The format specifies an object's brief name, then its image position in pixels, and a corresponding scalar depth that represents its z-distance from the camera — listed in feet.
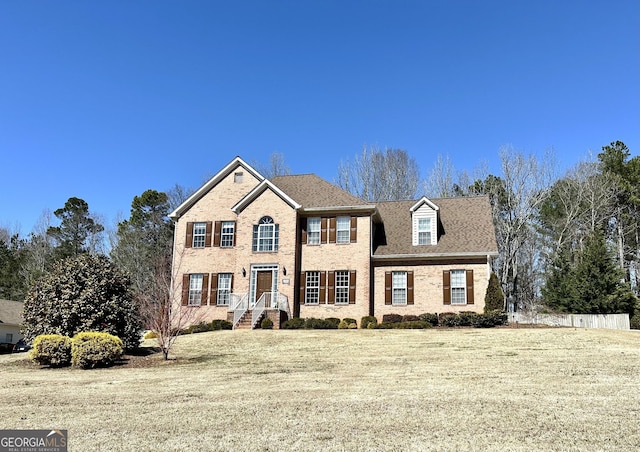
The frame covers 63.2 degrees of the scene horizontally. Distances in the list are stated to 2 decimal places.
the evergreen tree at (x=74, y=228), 167.84
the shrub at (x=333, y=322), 86.58
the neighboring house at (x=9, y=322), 130.27
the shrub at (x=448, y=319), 82.64
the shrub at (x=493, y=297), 84.07
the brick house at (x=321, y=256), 90.58
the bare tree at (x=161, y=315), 58.22
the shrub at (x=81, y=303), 61.98
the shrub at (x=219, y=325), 88.99
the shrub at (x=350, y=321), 88.69
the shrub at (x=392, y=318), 88.17
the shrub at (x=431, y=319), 86.07
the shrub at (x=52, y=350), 56.29
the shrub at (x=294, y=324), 87.31
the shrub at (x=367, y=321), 86.91
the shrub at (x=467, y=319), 81.46
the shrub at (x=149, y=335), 88.55
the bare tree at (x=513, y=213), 135.95
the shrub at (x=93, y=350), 54.39
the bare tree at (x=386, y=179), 163.02
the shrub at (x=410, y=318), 87.79
